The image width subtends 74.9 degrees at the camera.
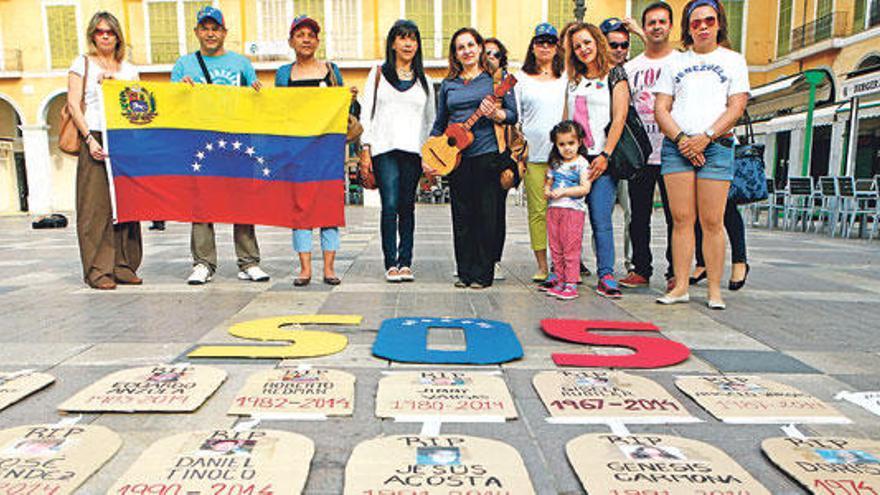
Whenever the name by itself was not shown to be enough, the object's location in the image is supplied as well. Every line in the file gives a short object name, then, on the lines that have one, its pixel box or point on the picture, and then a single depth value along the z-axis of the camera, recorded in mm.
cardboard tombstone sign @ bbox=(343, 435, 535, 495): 1481
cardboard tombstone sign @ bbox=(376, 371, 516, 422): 1964
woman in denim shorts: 3510
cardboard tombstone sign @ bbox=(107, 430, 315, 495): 1475
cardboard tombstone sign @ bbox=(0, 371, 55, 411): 2074
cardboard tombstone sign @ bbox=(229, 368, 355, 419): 1981
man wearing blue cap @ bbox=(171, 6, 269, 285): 4383
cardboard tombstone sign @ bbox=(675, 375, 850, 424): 1971
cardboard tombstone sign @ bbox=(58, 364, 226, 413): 2002
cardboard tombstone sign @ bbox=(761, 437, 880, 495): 1503
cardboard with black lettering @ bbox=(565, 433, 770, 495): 1488
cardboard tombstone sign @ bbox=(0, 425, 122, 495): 1479
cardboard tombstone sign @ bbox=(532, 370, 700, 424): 1956
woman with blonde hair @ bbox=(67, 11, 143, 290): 4195
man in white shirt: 4023
